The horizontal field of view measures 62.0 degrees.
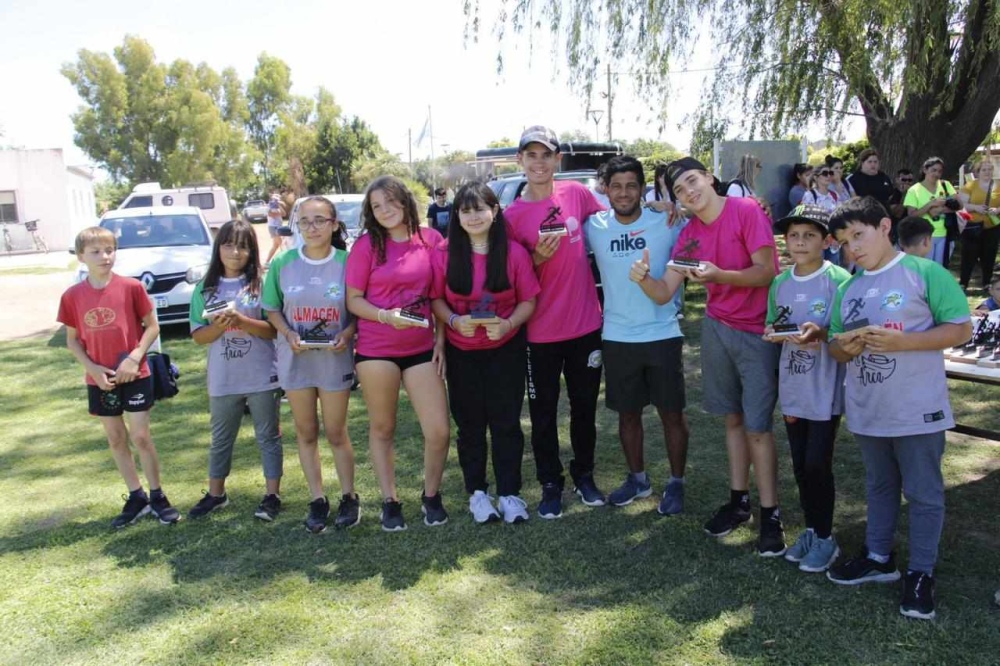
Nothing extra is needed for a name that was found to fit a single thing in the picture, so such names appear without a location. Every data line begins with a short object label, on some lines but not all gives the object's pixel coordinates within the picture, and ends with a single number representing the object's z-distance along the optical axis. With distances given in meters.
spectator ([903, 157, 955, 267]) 9.12
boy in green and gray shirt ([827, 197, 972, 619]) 3.26
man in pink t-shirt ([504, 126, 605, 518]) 4.39
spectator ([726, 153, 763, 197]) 10.31
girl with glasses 4.24
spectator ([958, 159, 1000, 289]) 10.25
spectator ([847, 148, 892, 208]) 10.11
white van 22.33
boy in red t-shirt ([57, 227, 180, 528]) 4.48
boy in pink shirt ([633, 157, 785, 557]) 3.90
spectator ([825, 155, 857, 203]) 9.78
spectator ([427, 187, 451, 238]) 16.26
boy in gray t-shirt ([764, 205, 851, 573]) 3.67
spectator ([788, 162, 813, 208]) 10.52
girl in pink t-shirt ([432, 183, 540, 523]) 4.18
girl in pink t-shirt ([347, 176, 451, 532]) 4.16
